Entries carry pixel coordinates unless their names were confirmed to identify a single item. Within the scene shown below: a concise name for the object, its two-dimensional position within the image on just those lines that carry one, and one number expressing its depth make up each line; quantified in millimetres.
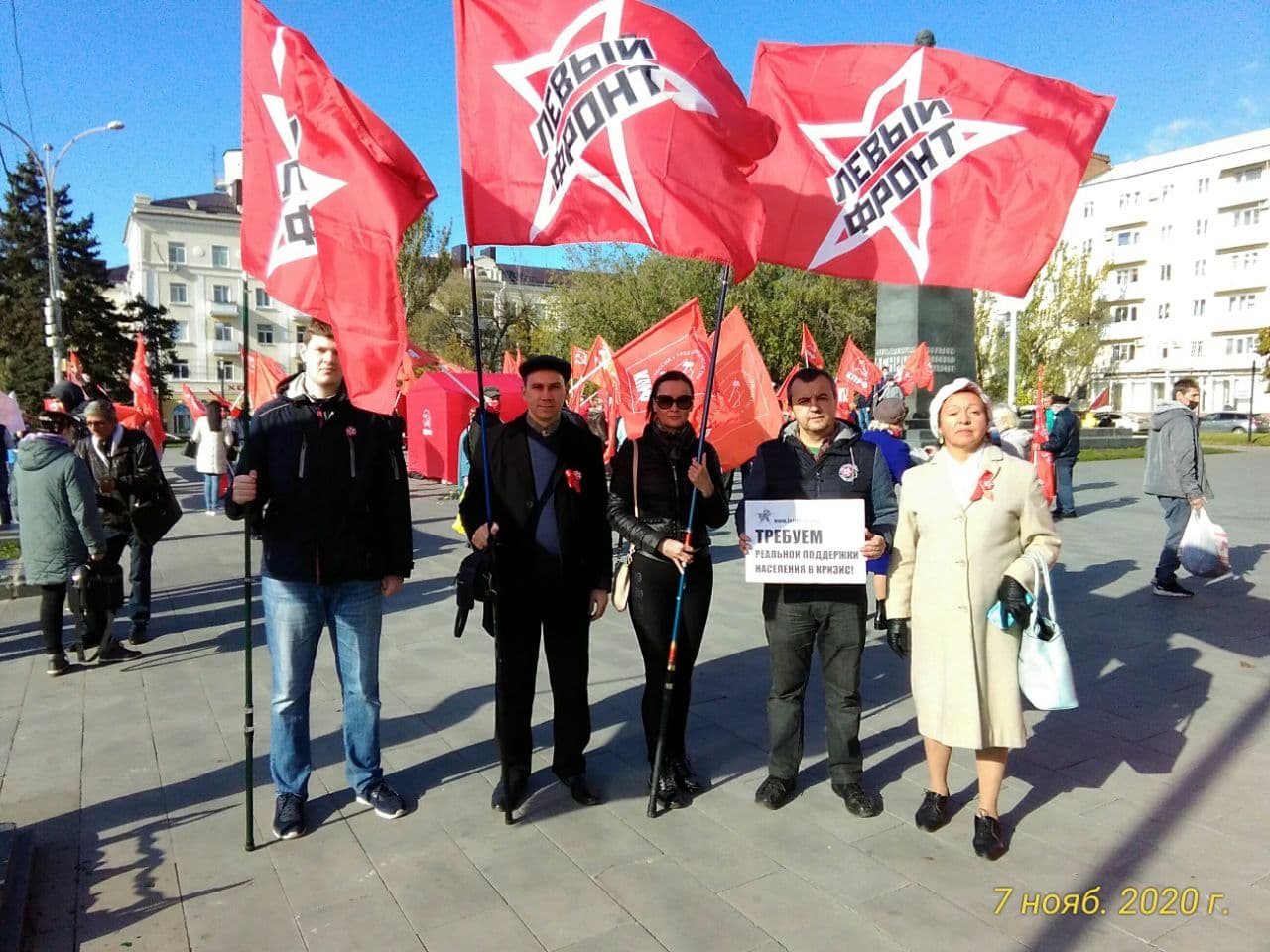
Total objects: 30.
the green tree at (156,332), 51719
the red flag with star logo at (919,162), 4152
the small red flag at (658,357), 9805
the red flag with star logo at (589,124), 3660
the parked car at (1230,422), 50344
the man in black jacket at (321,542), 3777
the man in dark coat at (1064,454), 14328
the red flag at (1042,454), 13070
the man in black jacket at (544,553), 4016
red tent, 17234
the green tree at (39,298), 45875
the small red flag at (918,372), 16750
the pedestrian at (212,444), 14359
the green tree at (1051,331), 40656
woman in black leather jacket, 4055
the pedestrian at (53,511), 5992
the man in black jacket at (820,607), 3971
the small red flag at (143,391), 13533
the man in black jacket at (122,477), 6988
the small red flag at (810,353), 14246
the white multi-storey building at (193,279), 72812
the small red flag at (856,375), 16078
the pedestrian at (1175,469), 7887
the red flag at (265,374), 14583
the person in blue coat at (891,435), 6969
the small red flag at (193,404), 17156
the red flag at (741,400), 9055
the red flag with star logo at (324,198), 3455
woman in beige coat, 3625
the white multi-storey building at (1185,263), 61969
